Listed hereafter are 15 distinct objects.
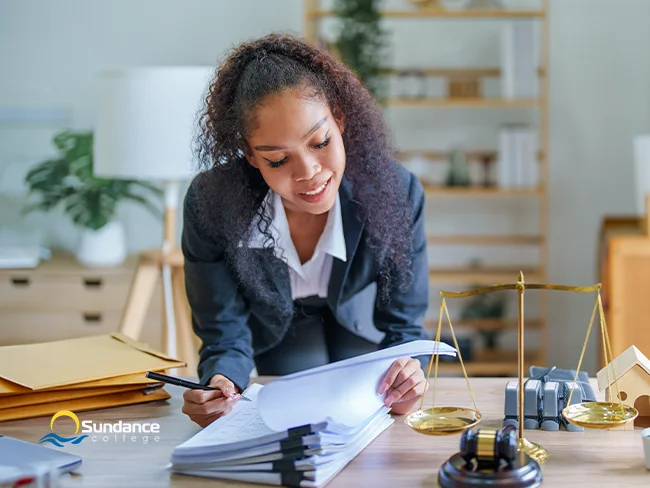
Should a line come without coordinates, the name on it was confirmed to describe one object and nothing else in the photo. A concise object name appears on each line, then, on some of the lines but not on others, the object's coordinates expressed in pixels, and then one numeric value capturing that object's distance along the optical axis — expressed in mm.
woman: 1446
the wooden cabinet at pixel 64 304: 3426
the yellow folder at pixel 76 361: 1419
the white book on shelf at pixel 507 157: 3584
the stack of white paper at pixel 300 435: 1102
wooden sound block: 1051
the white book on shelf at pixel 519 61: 3532
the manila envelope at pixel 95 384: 1386
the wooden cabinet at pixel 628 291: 3070
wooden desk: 1125
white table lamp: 2613
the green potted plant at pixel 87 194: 3463
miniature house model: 1338
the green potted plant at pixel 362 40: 3506
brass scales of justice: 1173
